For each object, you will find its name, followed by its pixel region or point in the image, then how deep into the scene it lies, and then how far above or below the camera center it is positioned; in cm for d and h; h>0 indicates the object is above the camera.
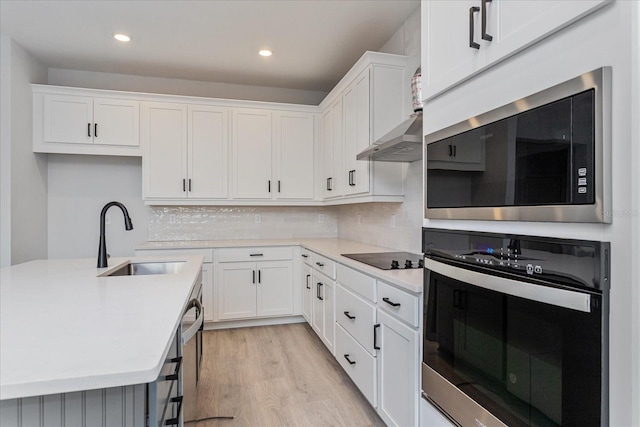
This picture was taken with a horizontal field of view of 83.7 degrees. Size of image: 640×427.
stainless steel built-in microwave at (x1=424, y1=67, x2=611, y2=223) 70 +13
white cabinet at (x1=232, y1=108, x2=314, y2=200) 395 +64
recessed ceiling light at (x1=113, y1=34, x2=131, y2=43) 305 +150
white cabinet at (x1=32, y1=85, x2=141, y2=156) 348 +88
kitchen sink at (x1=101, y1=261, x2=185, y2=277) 236 -38
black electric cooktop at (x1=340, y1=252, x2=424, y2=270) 201 -31
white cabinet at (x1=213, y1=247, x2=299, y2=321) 364 -75
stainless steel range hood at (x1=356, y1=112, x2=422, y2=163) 191 +39
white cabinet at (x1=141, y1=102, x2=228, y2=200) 371 +64
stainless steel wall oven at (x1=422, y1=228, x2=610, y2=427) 73 -30
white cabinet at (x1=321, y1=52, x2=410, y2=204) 273 +77
